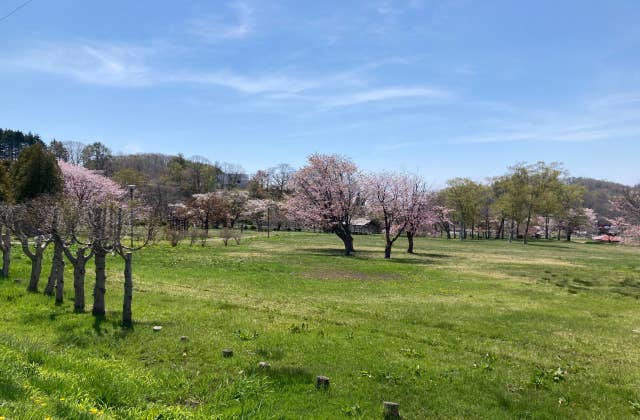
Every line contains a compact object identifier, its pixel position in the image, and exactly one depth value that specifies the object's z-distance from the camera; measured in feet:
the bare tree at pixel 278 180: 327.94
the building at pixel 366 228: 322.34
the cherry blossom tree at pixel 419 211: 129.70
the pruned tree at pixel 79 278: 36.52
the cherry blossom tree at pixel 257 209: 271.33
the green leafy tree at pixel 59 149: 274.16
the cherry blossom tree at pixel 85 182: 135.05
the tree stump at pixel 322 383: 22.09
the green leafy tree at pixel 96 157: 302.04
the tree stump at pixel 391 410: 19.40
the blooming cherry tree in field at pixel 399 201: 129.29
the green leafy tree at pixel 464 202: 276.00
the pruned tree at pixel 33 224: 42.55
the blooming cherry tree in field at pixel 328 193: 135.64
